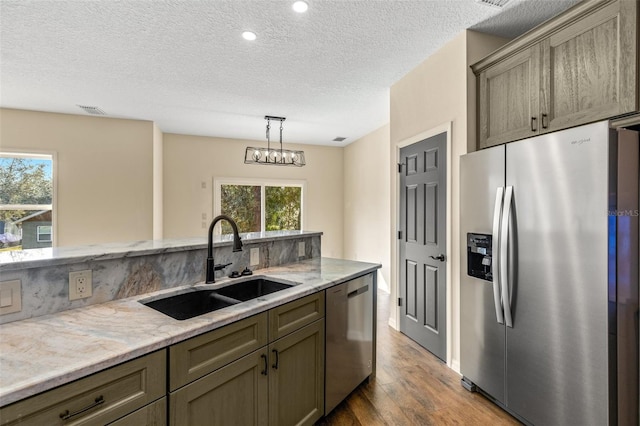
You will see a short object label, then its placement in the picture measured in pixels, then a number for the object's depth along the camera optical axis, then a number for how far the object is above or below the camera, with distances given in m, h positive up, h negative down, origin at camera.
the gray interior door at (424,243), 2.79 -0.29
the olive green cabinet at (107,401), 0.82 -0.55
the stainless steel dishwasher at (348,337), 1.92 -0.84
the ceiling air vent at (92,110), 4.15 +1.43
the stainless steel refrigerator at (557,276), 1.50 -0.35
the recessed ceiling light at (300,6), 2.13 +1.45
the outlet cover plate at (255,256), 2.23 -0.31
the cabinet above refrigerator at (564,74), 1.59 +0.85
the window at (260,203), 6.11 +0.21
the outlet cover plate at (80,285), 1.38 -0.32
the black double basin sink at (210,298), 1.63 -0.49
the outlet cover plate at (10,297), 1.21 -0.33
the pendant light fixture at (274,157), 3.95 +0.74
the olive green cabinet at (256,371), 1.17 -0.71
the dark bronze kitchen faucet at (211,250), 1.79 -0.22
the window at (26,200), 4.23 +0.19
